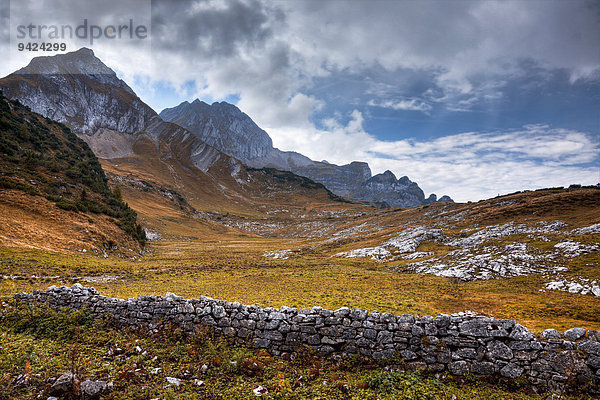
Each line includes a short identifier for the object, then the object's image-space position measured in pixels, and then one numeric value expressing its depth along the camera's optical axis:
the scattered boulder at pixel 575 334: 8.41
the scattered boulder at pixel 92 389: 6.83
